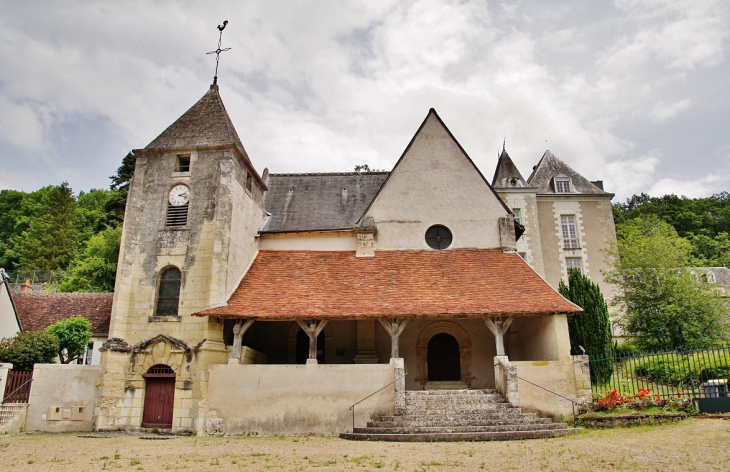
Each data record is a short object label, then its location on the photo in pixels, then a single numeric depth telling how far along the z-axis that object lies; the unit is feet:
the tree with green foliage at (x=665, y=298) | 63.57
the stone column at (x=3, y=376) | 44.55
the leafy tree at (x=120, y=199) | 117.08
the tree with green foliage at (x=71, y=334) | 54.85
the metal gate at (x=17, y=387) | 45.42
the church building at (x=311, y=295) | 43.65
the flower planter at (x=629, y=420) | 36.70
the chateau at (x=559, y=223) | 88.94
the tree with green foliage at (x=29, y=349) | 50.21
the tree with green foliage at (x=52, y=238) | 136.05
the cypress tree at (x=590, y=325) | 55.47
